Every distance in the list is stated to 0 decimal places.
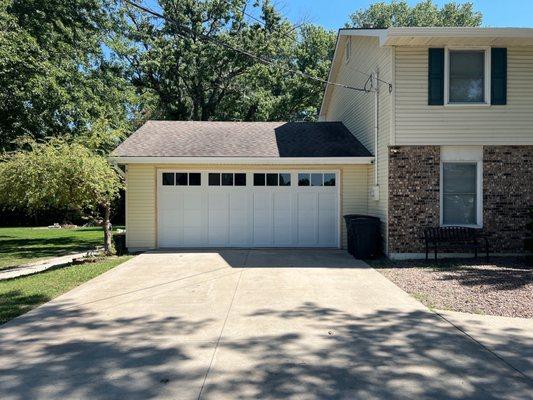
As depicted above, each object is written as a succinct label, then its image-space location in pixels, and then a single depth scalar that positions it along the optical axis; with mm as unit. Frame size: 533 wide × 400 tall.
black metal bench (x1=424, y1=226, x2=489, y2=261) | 10505
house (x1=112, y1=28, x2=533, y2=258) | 10742
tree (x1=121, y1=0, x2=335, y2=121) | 25547
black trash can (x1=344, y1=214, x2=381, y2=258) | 11094
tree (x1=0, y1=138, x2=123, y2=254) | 10008
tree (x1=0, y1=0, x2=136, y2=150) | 17125
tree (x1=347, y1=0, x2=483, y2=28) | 39156
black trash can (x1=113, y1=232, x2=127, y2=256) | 12493
